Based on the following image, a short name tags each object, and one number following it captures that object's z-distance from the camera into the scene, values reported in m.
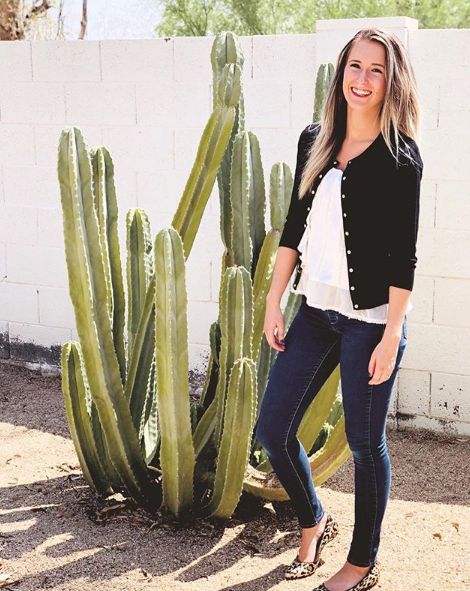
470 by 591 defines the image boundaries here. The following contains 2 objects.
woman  2.71
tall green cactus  3.23
